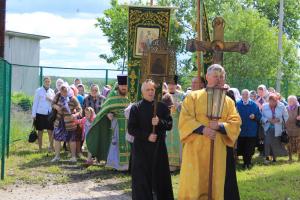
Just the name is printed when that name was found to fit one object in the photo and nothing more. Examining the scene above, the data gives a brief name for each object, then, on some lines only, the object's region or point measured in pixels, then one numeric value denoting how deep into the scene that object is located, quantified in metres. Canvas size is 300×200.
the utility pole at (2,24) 10.55
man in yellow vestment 7.29
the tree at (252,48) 26.23
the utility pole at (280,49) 23.94
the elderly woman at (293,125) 14.45
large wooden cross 8.79
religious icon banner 10.95
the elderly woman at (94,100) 14.03
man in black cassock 8.15
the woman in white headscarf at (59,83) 13.87
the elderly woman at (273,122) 14.03
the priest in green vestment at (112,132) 11.60
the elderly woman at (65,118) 12.98
